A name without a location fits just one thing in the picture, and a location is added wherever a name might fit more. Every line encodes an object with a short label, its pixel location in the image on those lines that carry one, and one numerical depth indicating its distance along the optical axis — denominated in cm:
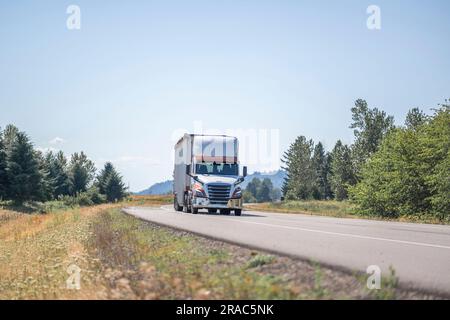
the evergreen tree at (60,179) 8981
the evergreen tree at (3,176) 6216
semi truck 2748
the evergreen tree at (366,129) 9125
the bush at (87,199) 7625
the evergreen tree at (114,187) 9238
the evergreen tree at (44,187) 6556
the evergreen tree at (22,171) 6188
